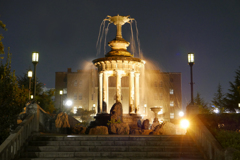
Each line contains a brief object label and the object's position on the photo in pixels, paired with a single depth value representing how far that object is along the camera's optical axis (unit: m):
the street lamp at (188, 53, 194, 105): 19.59
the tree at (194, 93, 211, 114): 66.49
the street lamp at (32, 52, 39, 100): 18.67
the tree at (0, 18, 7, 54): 20.73
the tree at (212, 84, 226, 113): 78.05
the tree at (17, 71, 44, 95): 53.37
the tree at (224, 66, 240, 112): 48.13
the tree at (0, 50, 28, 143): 16.03
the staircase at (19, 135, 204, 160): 13.98
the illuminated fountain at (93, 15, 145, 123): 31.06
